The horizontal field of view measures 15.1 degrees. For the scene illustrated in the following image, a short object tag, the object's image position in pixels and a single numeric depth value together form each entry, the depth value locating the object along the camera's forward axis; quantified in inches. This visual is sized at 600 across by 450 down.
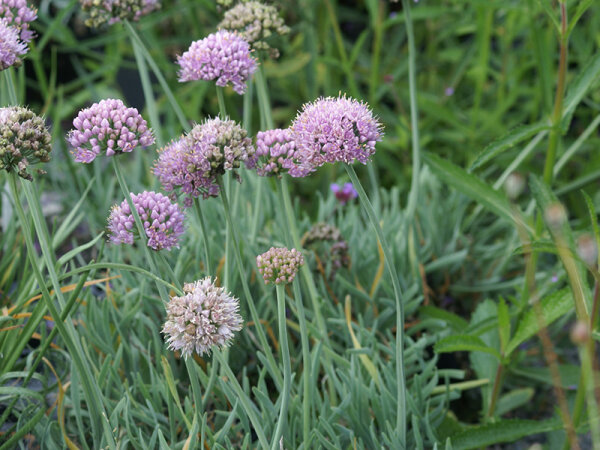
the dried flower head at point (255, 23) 45.7
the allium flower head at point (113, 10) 45.9
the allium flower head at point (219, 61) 43.0
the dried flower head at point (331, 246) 48.8
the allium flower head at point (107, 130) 40.8
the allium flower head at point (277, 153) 42.0
